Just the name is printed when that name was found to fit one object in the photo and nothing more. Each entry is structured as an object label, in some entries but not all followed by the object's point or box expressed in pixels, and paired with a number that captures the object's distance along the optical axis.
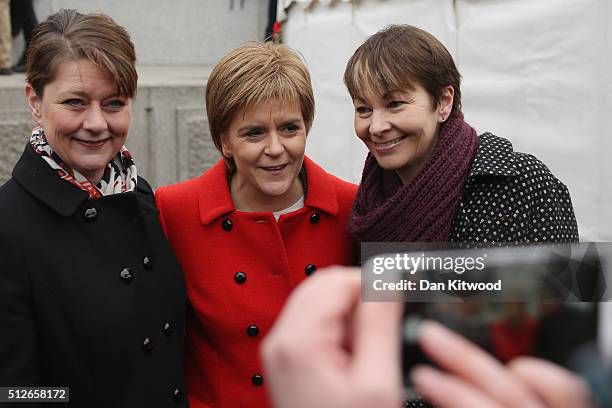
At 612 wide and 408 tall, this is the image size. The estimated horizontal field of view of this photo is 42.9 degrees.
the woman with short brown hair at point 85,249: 1.71
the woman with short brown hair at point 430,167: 1.86
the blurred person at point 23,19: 6.07
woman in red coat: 2.09
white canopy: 3.33
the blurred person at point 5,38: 5.79
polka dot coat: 1.83
